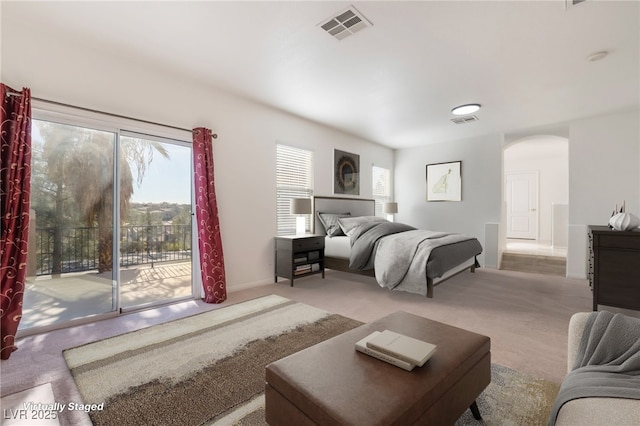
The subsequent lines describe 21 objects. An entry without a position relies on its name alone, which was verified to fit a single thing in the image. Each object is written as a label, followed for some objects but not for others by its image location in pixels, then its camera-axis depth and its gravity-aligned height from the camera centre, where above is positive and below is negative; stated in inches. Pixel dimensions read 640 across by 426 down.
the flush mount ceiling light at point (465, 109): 163.9 +59.1
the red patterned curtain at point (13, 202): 87.2 +3.7
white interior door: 329.7 +4.5
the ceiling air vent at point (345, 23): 89.0 +61.3
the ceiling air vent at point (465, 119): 184.9 +59.7
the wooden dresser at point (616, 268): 105.6 -23.5
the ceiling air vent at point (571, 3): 81.9 +59.5
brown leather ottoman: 37.7 -26.1
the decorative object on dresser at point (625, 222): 106.9 -5.8
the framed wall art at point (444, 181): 241.8 +24.3
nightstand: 162.2 -26.7
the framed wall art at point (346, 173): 217.5 +29.6
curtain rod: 96.6 +39.2
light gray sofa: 31.9 -24.2
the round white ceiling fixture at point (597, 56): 108.1 +58.6
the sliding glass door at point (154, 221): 126.3 -4.3
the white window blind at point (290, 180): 181.0 +20.5
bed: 136.1 -22.2
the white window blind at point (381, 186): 267.6 +22.4
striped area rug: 59.9 -41.9
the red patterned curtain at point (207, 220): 134.1 -4.0
